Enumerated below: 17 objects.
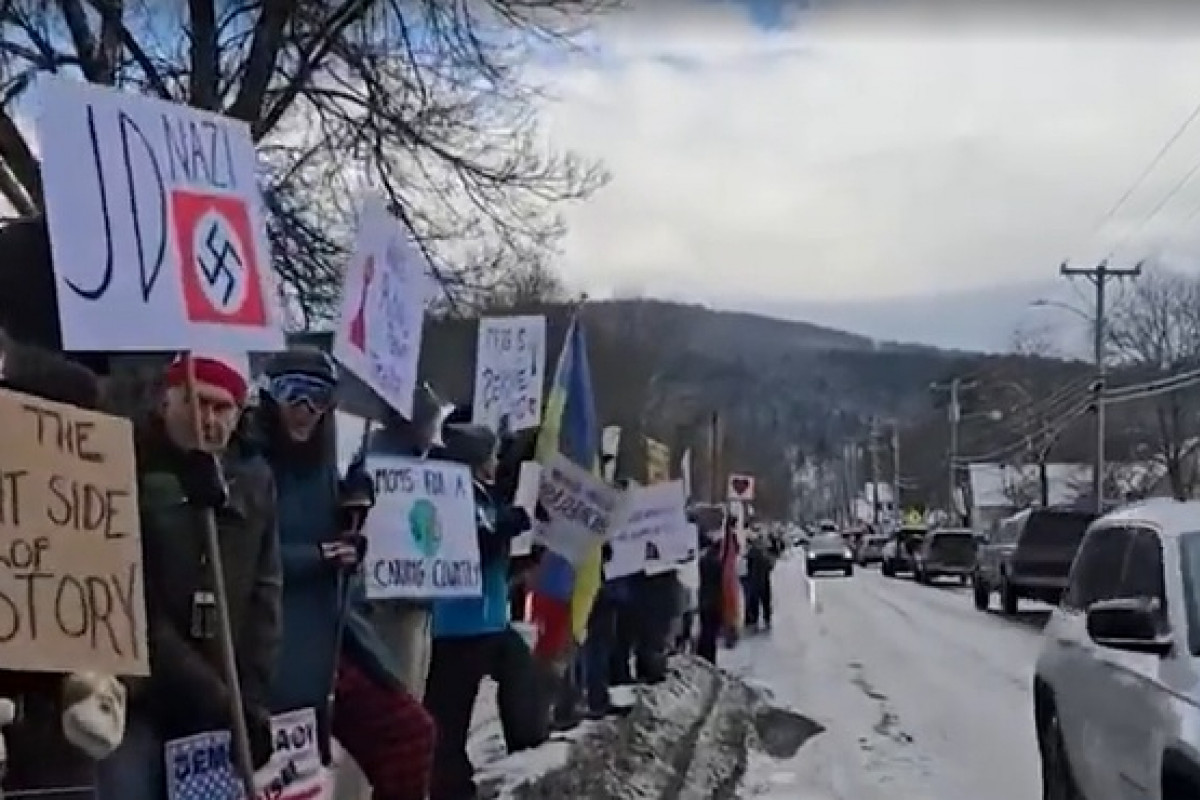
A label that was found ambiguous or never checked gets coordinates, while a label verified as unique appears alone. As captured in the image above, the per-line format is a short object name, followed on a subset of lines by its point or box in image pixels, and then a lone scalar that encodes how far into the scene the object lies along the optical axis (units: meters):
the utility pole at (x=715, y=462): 55.84
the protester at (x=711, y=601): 22.33
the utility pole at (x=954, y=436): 108.69
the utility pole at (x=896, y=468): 131.62
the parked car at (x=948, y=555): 59.28
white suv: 6.75
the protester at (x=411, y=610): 7.27
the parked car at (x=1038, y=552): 35.84
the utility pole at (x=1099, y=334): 56.88
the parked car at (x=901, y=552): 73.00
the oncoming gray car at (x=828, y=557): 72.12
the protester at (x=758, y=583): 32.28
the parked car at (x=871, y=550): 92.75
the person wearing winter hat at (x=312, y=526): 5.82
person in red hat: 4.73
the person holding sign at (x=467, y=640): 8.15
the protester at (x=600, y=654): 14.44
